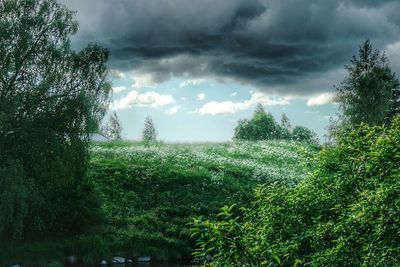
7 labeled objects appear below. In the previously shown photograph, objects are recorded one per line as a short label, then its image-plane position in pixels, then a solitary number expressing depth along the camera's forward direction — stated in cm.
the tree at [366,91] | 5891
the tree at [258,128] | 12044
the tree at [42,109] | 2719
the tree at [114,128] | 13745
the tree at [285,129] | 12538
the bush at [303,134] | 12556
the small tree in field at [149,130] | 15062
